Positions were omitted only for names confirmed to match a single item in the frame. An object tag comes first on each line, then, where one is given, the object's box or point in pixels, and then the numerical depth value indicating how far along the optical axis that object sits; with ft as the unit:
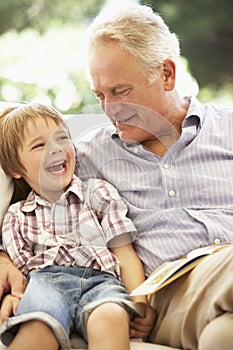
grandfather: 6.67
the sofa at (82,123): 7.26
